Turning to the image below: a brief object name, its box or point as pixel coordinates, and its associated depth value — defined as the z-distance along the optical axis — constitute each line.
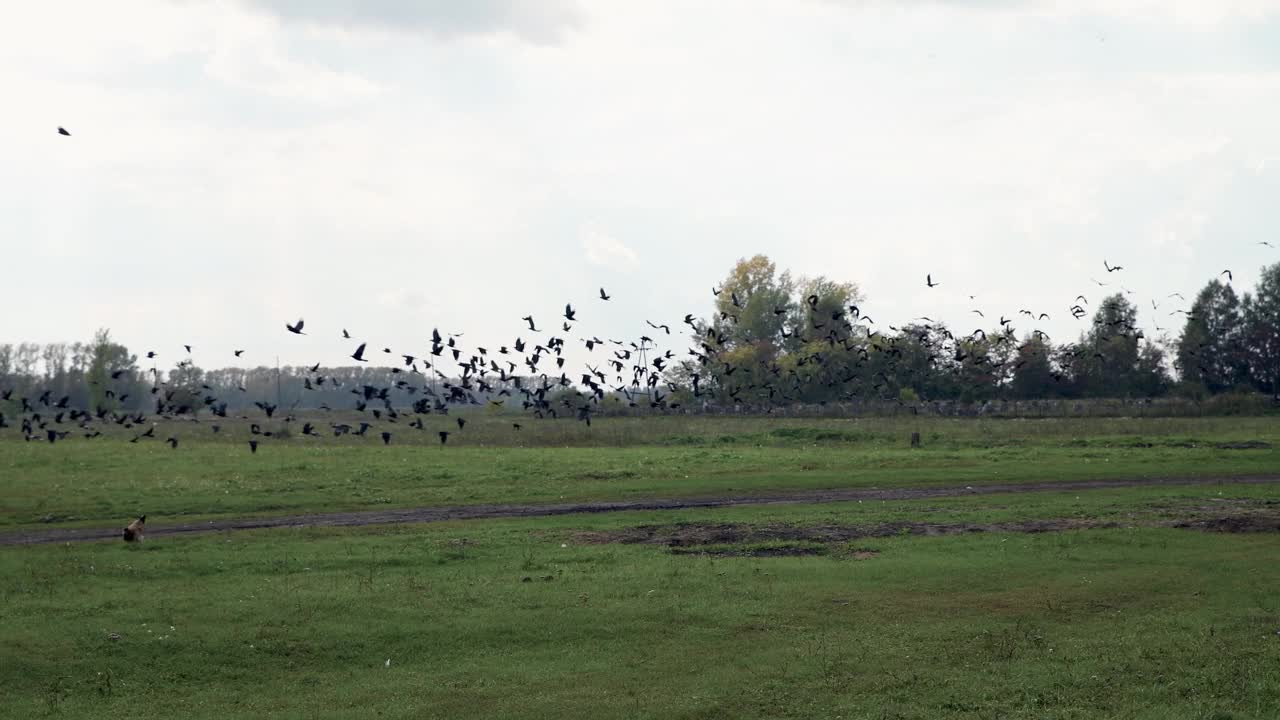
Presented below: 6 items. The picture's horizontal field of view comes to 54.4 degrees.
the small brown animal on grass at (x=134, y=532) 33.44
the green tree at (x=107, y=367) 123.56
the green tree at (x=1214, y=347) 117.69
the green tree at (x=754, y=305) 143.25
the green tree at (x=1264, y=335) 118.25
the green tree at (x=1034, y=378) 113.50
